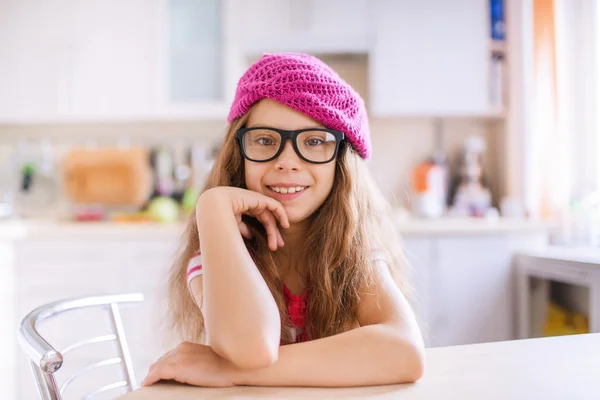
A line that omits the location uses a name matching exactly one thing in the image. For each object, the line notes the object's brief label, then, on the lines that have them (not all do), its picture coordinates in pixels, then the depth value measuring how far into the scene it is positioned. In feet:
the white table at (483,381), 1.79
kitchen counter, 6.61
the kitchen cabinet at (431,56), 7.48
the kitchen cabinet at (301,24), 7.50
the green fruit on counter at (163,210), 7.71
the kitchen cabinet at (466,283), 6.66
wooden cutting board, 7.95
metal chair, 1.95
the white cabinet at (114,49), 7.49
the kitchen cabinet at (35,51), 7.49
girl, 1.94
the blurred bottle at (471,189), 7.88
